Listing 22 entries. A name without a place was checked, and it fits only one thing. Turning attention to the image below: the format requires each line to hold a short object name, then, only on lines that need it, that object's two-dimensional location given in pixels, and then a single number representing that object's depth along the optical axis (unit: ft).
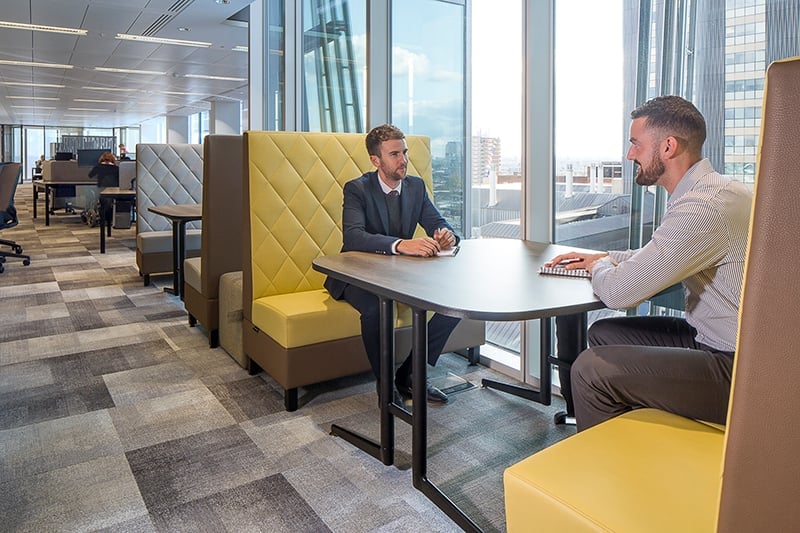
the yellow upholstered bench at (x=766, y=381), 2.38
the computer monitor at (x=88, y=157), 32.27
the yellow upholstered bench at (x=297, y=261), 8.46
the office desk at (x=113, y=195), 21.47
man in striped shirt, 4.49
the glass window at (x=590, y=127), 8.07
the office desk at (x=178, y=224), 14.01
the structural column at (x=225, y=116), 49.32
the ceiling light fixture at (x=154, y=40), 26.10
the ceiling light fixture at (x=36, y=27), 23.62
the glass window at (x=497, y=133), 9.89
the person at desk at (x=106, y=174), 28.09
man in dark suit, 7.88
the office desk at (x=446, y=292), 4.77
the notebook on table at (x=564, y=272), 5.88
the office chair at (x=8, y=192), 19.42
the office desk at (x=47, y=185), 28.78
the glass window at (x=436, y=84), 11.59
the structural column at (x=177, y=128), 62.95
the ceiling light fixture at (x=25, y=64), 32.04
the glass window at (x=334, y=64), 14.73
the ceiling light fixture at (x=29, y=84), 40.01
